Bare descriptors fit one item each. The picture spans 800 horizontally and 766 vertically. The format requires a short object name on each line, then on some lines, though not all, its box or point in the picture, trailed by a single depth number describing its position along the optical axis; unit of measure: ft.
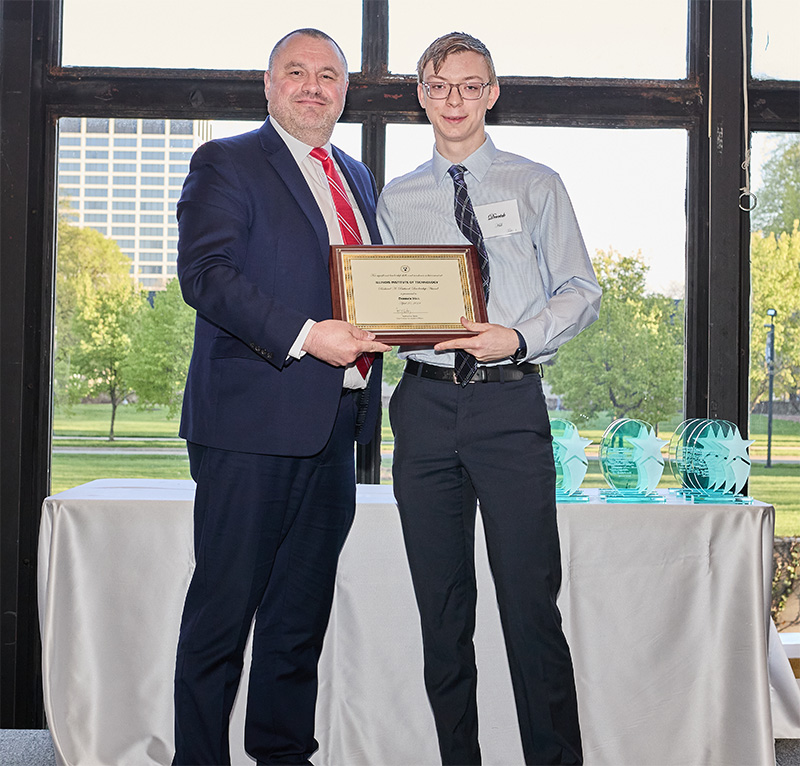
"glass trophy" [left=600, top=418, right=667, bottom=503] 8.15
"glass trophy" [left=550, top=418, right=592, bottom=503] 8.07
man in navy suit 6.19
